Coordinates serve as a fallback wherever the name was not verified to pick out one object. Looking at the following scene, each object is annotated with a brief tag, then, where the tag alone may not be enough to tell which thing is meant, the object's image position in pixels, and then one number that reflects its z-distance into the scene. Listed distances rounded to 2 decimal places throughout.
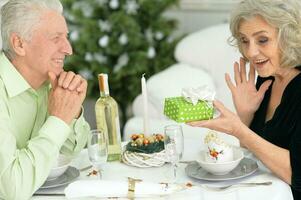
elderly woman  2.25
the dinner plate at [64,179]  2.23
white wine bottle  2.42
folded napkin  2.11
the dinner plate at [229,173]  2.22
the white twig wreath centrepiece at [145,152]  2.38
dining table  2.12
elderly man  2.16
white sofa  3.67
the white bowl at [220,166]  2.22
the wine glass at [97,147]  2.20
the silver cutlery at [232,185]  2.15
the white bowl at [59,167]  2.25
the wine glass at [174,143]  2.20
